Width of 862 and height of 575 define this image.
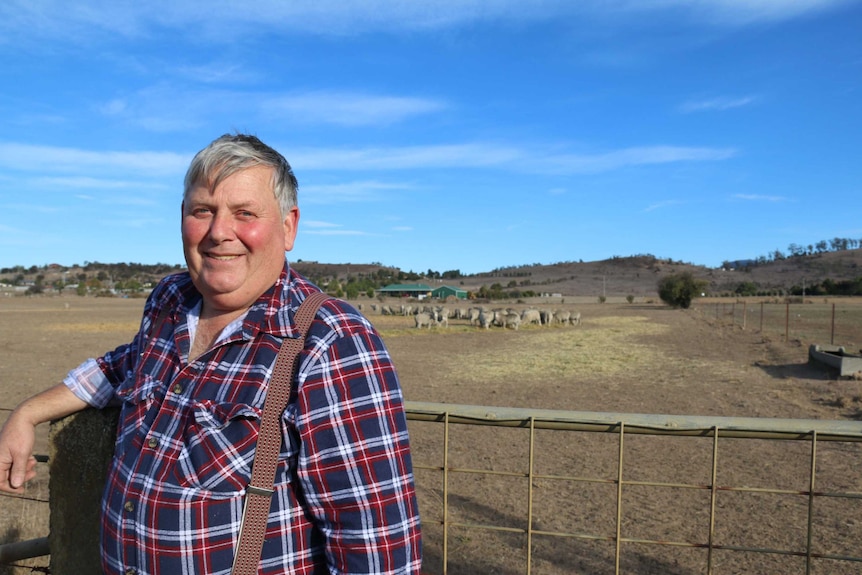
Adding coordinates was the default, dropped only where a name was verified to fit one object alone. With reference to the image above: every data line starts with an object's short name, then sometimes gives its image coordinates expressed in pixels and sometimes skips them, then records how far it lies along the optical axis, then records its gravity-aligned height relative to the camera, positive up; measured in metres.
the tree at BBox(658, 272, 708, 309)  55.66 +0.97
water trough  15.19 -1.24
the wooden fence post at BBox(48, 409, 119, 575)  2.19 -0.68
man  1.50 -0.31
